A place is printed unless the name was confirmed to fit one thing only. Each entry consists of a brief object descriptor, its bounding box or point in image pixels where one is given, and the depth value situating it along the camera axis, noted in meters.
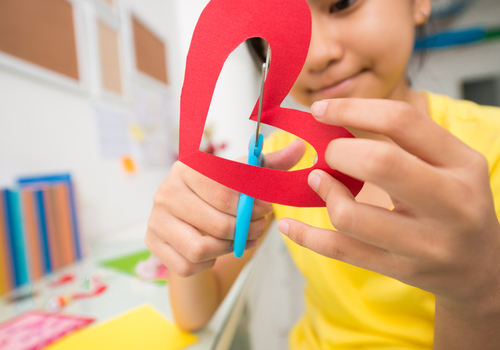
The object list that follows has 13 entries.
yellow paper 0.38
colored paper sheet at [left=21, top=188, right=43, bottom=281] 0.62
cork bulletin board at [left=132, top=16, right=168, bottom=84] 1.16
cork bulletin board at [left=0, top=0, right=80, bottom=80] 0.70
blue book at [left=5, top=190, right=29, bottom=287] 0.60
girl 0.17
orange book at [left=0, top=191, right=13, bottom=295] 0.58
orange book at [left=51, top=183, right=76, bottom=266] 0.71
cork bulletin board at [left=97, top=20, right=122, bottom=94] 1.00
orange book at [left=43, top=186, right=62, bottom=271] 0.68
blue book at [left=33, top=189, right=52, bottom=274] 0.65
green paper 0.66
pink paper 0.40
